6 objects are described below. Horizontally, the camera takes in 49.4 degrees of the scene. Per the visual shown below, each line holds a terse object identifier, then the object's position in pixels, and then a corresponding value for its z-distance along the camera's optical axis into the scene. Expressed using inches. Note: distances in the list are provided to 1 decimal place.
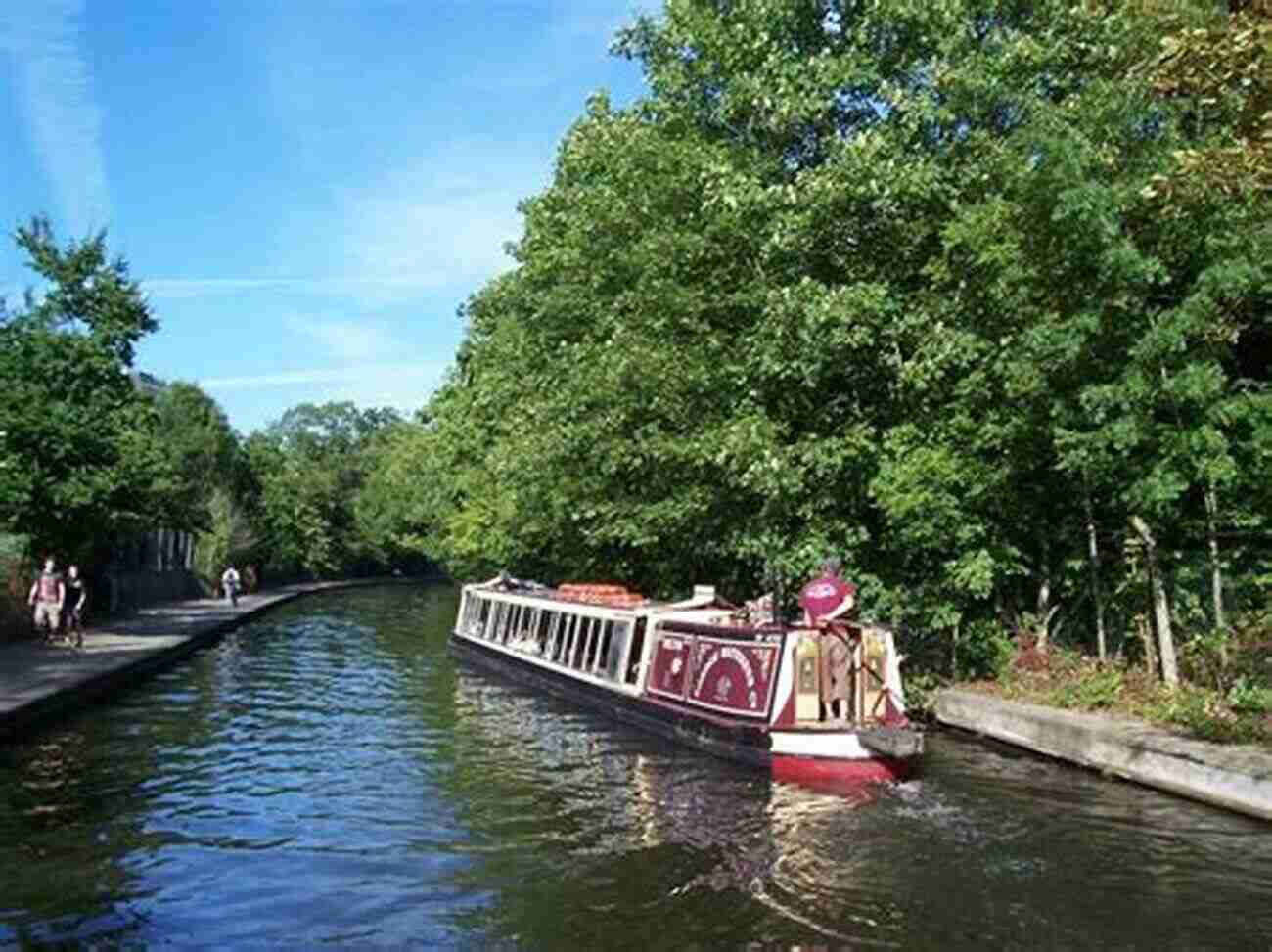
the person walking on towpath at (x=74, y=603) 1119.6
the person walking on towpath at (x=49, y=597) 1109.1
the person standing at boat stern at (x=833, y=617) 657.6
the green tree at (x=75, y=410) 1085.1
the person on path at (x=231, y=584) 1972.2
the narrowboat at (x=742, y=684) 633.0
